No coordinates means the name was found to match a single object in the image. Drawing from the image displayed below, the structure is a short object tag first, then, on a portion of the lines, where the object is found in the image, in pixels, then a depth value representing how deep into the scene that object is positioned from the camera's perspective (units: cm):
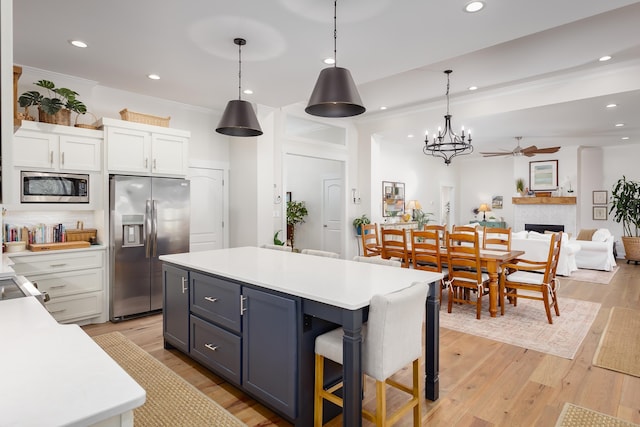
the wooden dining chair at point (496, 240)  483
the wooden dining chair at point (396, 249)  482
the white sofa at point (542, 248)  600
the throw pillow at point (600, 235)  727
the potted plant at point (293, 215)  808
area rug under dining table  343
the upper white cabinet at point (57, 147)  360
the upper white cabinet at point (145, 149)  409
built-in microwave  365
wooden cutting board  370
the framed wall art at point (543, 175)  935
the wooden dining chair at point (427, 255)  441
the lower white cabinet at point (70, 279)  362
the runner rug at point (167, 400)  221
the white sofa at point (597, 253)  702
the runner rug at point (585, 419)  216
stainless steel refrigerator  408
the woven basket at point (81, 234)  406
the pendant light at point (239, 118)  298
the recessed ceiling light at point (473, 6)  257
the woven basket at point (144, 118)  424
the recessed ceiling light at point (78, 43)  322
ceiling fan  688
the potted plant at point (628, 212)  793
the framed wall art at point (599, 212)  909
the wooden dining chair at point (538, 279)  397
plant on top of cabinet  366
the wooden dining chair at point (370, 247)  552
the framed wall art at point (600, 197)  911
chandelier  466
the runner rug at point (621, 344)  295
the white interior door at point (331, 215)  788
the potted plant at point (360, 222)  706
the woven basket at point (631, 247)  784
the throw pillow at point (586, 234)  802
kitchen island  189
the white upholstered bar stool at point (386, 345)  184
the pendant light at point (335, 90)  223
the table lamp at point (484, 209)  1074
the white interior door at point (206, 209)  532
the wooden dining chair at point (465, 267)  408
